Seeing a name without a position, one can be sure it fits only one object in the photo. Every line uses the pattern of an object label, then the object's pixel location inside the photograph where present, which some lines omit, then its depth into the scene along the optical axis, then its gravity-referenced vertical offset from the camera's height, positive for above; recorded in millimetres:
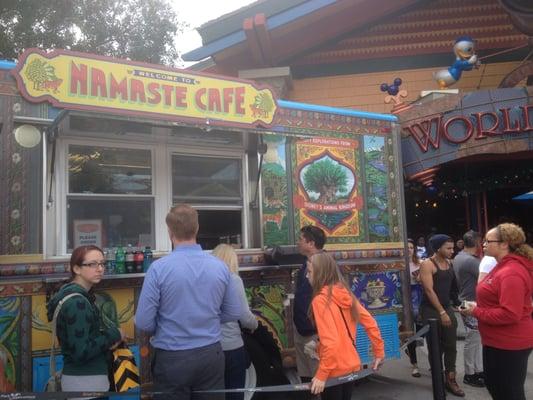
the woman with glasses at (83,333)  2637 -497
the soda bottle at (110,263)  4031 -169
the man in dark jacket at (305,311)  4000 -618
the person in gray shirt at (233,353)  3469 -824
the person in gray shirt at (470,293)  5613 -741
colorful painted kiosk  3643 +545
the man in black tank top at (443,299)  5234 -730
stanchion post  3494 -939
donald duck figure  9344 +3181
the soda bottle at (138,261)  4059 -158
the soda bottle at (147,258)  4105 -140
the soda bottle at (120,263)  4020 -169
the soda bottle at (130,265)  4031 -188
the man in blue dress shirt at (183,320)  2508 -415
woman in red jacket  3250 -595
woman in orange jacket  2939 -569
